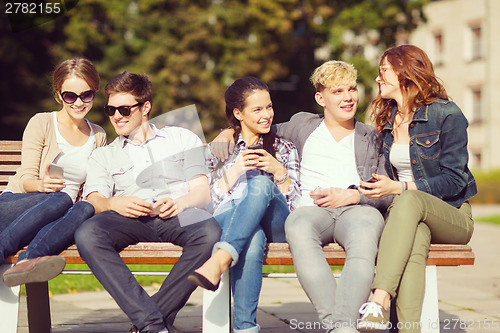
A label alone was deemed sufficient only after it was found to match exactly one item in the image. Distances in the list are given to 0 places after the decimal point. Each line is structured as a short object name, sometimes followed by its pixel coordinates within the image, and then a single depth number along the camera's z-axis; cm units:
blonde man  742
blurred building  6844
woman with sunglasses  801
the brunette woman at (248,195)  768
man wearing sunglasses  770
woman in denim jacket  752
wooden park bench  783
